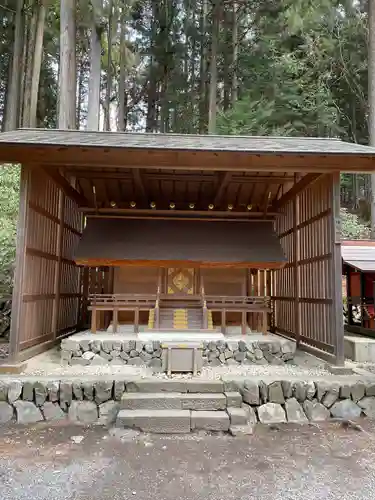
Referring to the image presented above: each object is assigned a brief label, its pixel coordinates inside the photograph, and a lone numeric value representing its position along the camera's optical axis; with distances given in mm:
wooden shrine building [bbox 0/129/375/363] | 5645
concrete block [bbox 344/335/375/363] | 6750
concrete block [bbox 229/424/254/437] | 4297
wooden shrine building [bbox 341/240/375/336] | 7535
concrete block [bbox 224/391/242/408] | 4641
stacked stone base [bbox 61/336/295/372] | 6242
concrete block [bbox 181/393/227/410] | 4582
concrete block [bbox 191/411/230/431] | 4336
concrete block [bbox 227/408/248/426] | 4398
